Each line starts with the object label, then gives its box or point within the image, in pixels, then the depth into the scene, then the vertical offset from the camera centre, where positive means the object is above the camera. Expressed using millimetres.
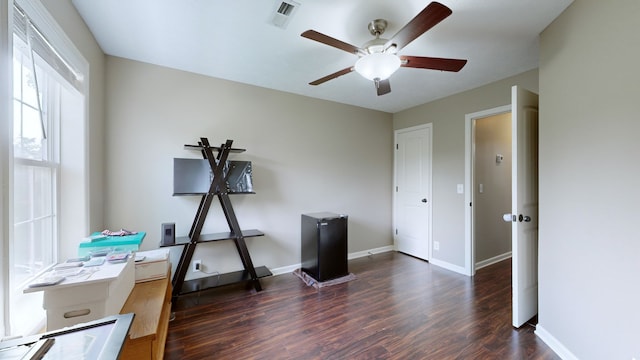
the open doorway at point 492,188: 3510 -134
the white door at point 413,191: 3849 -195
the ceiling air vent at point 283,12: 1684 +1166
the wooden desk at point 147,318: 1347 -826
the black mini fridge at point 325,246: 3023 -829
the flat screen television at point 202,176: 2512 +36
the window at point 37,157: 1247 +147
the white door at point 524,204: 2088 -215
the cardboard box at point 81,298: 1195 -583
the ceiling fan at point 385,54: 1530 +861
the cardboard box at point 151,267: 1974 -695
